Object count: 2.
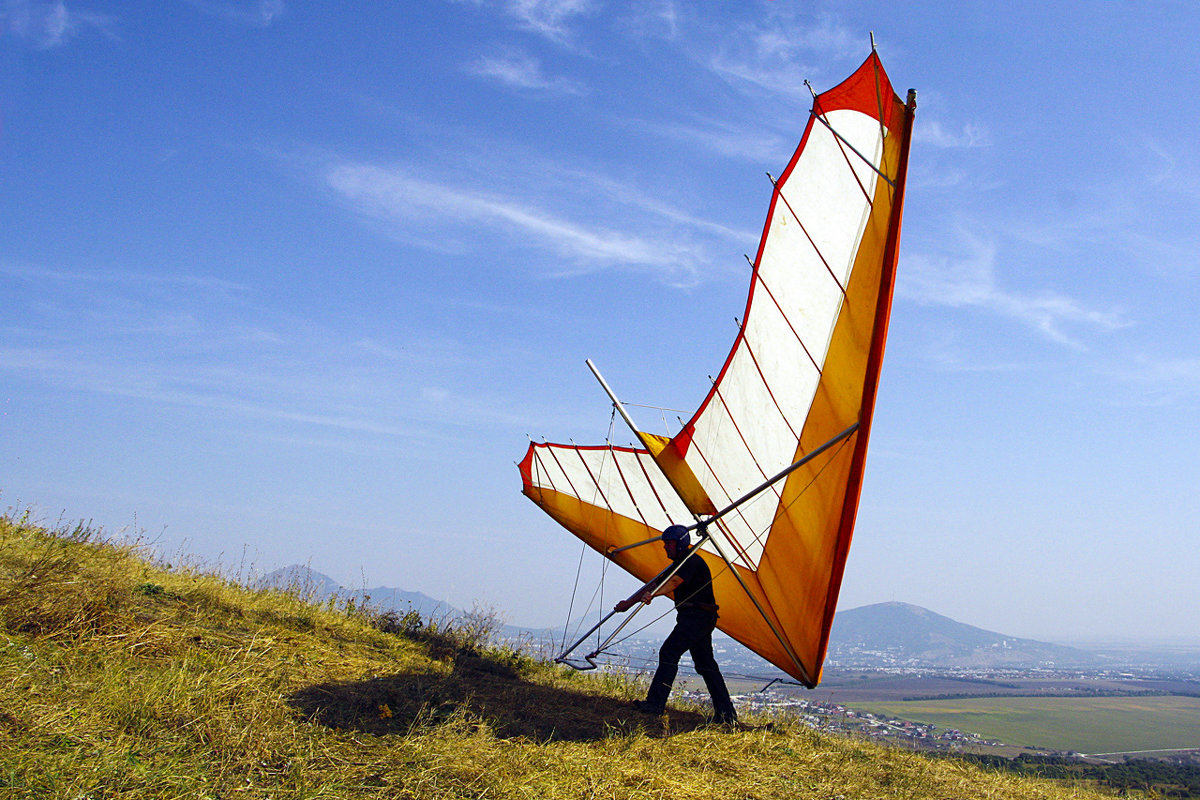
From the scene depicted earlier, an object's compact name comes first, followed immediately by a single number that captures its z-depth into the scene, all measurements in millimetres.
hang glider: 6531
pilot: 6992
